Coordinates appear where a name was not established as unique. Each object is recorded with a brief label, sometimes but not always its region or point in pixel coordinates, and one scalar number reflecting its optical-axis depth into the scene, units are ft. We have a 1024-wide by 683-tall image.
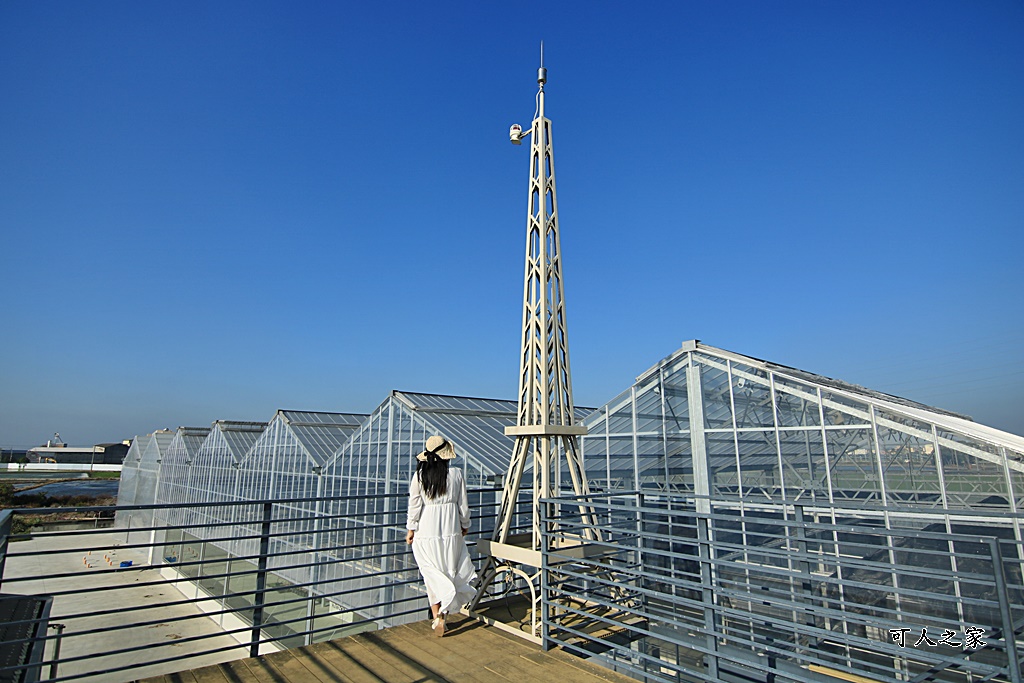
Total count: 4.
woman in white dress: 16.07
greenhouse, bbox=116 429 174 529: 105.40
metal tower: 18.95
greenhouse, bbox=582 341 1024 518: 26.23
